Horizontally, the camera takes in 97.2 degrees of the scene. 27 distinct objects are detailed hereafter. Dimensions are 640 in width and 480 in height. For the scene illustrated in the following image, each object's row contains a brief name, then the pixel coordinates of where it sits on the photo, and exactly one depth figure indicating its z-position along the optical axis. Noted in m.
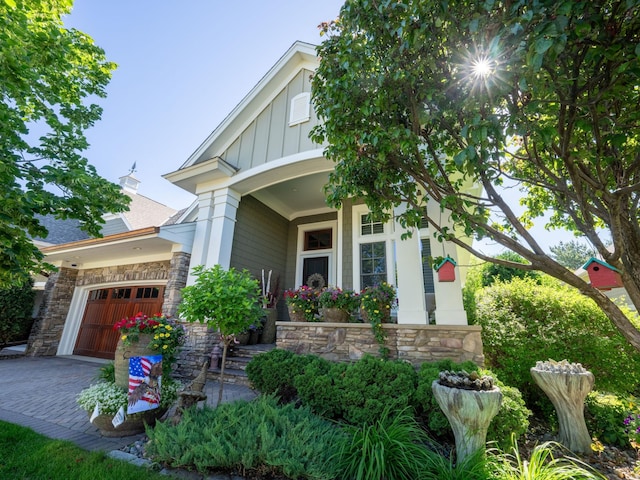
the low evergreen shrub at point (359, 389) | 3.14
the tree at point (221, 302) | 3.58
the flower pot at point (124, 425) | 3.28
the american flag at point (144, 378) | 3.35
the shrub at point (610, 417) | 3.61
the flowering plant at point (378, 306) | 4.45
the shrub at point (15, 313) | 9.16
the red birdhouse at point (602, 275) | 2.64
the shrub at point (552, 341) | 4.21
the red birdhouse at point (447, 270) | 4.06
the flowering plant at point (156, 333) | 3.63
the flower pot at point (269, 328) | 6.85
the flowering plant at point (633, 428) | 3.21
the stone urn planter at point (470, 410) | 2.55
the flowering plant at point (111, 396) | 3.27
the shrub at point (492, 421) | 2.91
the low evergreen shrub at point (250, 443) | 2.33
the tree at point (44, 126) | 3.34
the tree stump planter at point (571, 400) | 3.34
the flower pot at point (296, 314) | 5.58
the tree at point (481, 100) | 1.98
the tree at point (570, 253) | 27.05
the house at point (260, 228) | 6.61
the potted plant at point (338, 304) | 5.22
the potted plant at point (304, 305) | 5.55
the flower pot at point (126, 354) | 3.51
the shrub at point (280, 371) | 3.94
